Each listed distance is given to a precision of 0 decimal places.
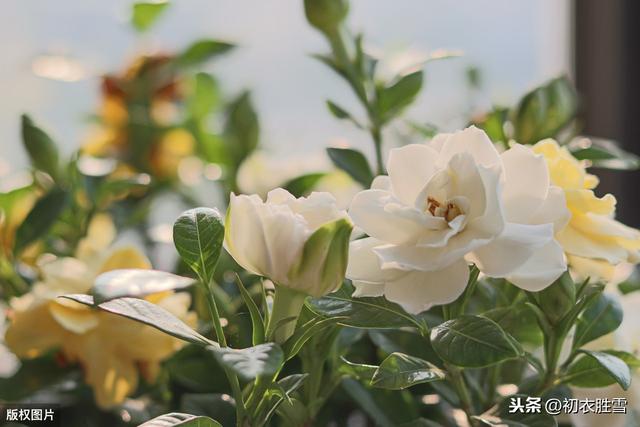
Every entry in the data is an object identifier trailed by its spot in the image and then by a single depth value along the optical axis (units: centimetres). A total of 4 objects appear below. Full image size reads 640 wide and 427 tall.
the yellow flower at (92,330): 84
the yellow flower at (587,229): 76
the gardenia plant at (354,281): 73
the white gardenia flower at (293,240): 72
